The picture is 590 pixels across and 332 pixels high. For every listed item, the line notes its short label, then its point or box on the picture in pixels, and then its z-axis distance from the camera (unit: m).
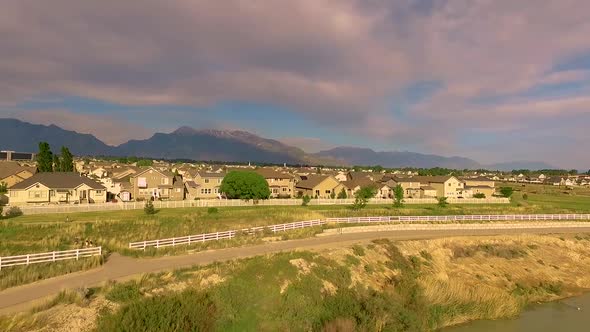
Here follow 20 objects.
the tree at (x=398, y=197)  75.44
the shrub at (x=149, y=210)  57.45
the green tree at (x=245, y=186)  76.81
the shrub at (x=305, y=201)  76.25
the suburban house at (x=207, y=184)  88.56
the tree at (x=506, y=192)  96.75
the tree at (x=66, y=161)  89.19
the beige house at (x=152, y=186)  81.44
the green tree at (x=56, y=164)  92.62
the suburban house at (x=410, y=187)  106.94
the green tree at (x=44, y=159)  85.25
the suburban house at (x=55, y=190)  65.19
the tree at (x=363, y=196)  71.69
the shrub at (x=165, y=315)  17.22
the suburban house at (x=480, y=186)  110.44
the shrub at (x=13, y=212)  52.43
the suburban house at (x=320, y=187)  96.19
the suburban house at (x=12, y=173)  80.31
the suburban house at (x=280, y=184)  99.25
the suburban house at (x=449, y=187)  106.56
